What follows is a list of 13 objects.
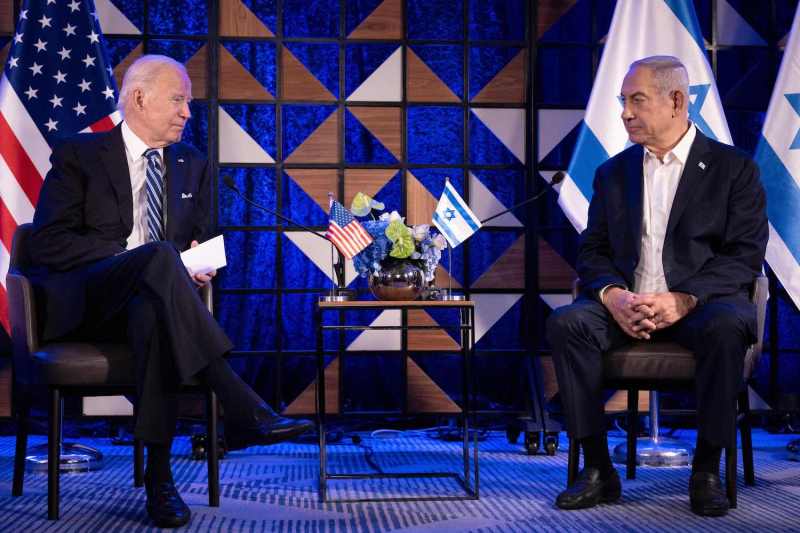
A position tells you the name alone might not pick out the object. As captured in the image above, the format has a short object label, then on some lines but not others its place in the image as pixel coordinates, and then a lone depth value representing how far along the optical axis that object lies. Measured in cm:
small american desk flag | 365
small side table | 345
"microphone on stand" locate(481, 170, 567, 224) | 410
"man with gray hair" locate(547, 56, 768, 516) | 320
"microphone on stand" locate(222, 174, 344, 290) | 384
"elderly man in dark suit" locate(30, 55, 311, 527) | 301
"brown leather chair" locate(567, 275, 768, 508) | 334
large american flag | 465
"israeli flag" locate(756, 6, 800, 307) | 470
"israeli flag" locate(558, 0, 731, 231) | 476
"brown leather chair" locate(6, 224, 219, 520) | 316
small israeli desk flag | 393
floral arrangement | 365
